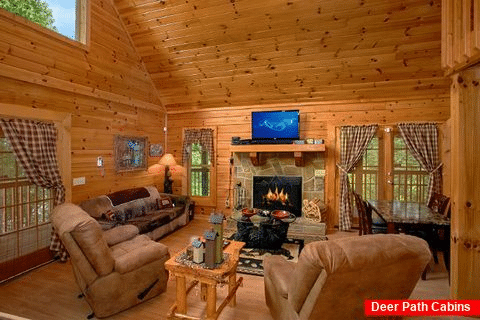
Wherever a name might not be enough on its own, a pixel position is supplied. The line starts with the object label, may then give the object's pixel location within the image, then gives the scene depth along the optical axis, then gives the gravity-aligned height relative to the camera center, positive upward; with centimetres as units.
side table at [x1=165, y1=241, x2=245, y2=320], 233 -105
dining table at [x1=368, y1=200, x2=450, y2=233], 327 -76
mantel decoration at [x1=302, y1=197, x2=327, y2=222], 531 -102
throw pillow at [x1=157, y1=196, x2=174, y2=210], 552 -91
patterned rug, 366 -148
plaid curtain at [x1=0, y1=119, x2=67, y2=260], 341 +10
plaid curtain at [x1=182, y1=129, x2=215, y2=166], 643 +48
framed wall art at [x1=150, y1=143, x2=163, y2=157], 628 +22
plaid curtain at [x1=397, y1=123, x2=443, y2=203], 499 +22
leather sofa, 431 -95
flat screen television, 567 +74
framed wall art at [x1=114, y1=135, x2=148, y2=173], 522 +13
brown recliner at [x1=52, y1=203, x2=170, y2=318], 241 -105
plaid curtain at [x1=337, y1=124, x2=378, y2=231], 538 +6
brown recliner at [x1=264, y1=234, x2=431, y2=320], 155 -70
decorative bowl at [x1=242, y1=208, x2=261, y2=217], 434 -88
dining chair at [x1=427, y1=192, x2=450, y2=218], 373 -68
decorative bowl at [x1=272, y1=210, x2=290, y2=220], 419 -89
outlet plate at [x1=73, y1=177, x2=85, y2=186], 431 -35
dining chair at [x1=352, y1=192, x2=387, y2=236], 396 -96
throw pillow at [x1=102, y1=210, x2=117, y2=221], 429 -91
